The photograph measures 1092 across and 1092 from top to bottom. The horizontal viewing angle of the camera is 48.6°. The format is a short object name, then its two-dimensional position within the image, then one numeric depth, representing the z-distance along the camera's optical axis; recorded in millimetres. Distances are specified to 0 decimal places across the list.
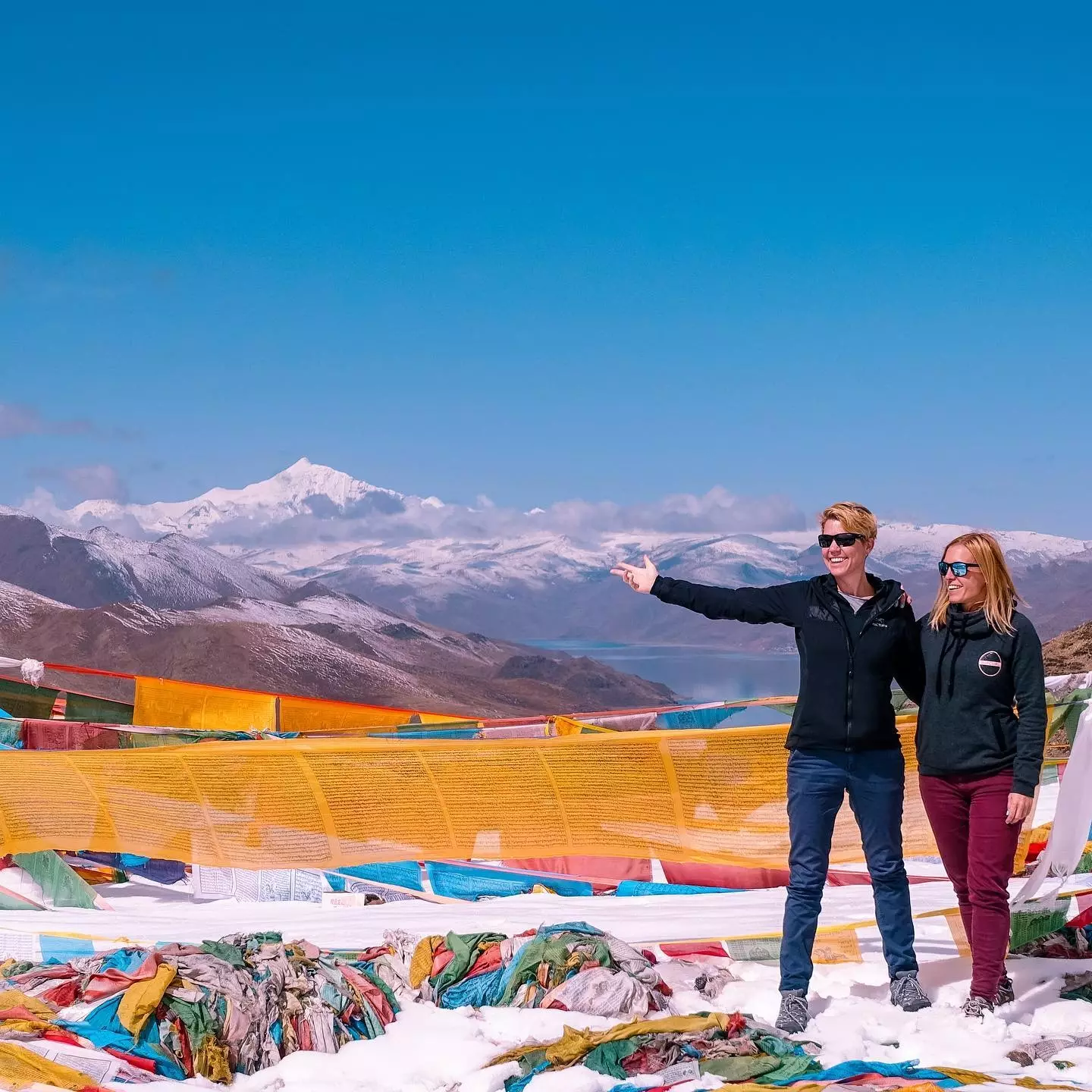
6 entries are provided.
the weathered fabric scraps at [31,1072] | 3693
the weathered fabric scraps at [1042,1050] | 4074
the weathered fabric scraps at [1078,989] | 4664
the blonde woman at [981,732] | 4387
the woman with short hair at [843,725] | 4516
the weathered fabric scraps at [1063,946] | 5094
